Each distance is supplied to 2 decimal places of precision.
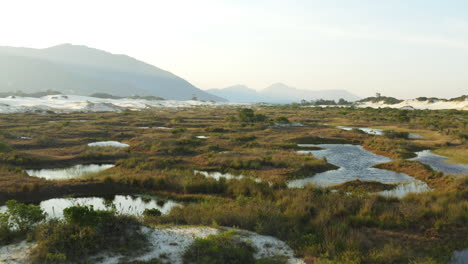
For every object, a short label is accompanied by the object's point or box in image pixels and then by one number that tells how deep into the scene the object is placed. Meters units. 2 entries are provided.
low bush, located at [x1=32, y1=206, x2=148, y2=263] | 9.94
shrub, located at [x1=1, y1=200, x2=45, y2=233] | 12.27
